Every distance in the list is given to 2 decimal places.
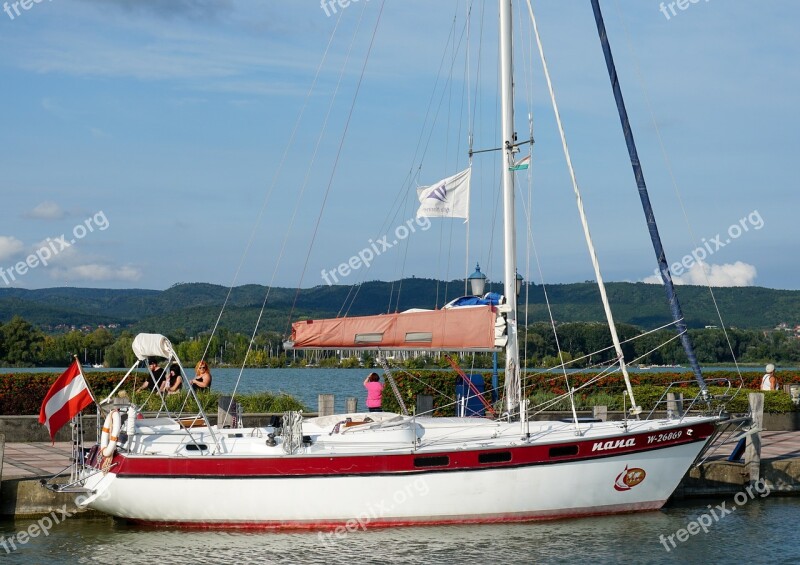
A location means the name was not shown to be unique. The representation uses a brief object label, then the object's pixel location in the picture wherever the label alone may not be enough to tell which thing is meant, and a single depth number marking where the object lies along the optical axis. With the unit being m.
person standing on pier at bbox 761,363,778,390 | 29.64
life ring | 18.03
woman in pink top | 22.56
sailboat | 17.86
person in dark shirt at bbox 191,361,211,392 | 21.52
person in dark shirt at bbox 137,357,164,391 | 22.33
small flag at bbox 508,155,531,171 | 19.89
